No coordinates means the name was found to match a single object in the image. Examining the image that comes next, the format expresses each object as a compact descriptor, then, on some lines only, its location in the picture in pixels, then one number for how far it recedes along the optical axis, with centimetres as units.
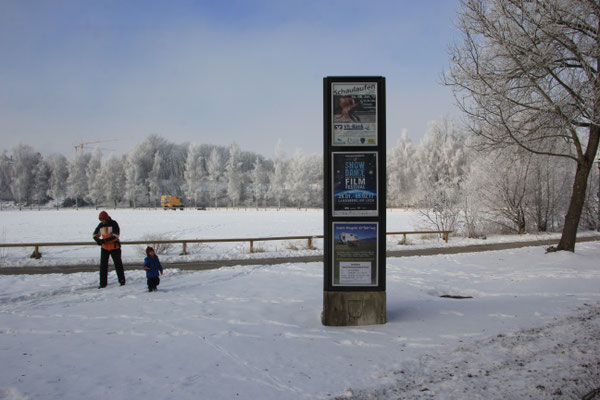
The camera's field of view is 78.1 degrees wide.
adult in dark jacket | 901
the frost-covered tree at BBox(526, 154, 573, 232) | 2289
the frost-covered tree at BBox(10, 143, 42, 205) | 8281
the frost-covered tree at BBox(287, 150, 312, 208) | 7712
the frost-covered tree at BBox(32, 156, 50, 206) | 8406
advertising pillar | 556
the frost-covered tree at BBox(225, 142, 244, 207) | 7836
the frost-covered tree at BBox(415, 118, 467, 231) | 5866
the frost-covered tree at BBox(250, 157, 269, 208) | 8012
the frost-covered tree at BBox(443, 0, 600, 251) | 990
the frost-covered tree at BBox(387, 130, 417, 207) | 6650
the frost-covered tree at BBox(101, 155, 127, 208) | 7931
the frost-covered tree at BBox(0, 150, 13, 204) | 8862
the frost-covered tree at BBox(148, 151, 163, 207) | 8325
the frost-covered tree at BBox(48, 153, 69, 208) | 8366
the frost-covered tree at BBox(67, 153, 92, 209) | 7994
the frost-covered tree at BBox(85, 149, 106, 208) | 7925
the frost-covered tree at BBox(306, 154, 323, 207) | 7851
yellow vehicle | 7012
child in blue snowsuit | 830
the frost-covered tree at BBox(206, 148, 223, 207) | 7919
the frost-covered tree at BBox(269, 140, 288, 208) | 7925
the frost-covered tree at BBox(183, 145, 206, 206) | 8044
